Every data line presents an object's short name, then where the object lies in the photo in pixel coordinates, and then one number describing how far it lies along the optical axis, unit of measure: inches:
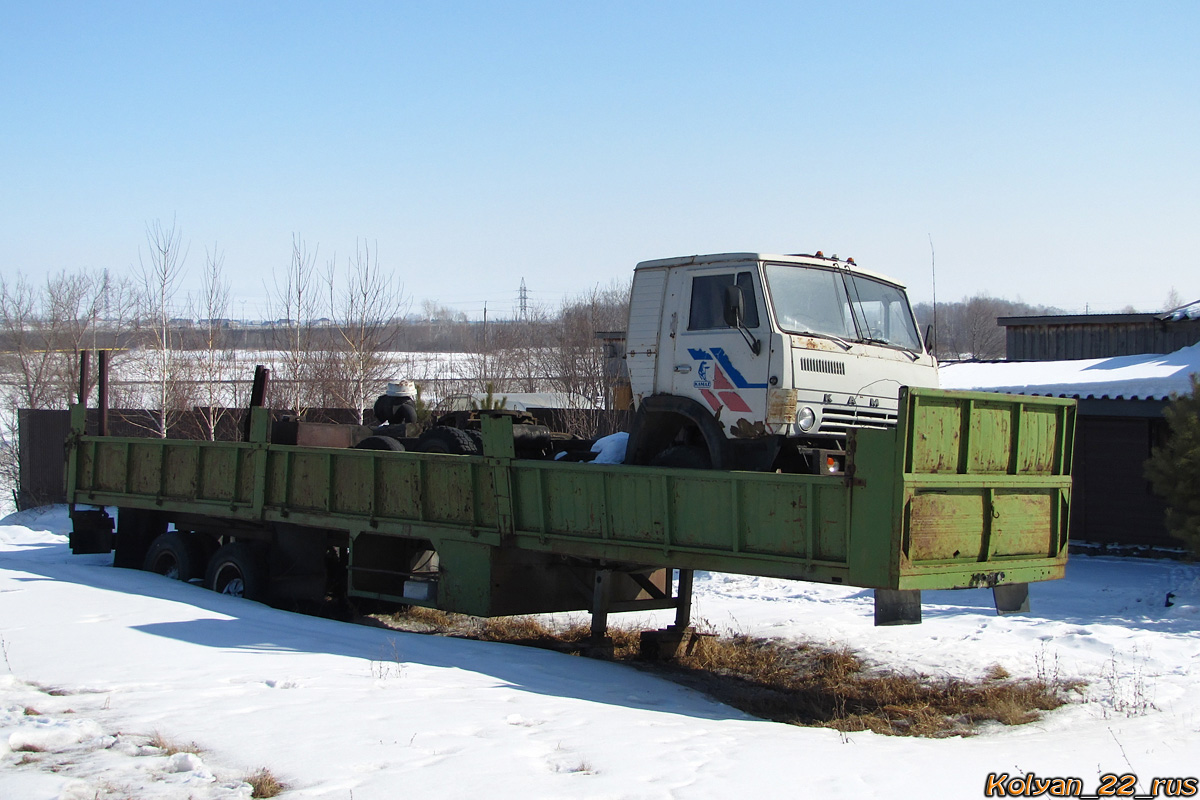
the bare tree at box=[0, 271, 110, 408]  1283.2
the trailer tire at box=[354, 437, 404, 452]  410.9
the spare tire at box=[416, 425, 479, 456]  382.6
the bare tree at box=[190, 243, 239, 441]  904.9
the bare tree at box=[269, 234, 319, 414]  936.9
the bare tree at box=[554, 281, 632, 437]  978.1
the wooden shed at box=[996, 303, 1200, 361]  895.0
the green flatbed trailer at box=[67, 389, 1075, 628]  262.8
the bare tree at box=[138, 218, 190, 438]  879.7
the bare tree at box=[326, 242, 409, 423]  930.7
